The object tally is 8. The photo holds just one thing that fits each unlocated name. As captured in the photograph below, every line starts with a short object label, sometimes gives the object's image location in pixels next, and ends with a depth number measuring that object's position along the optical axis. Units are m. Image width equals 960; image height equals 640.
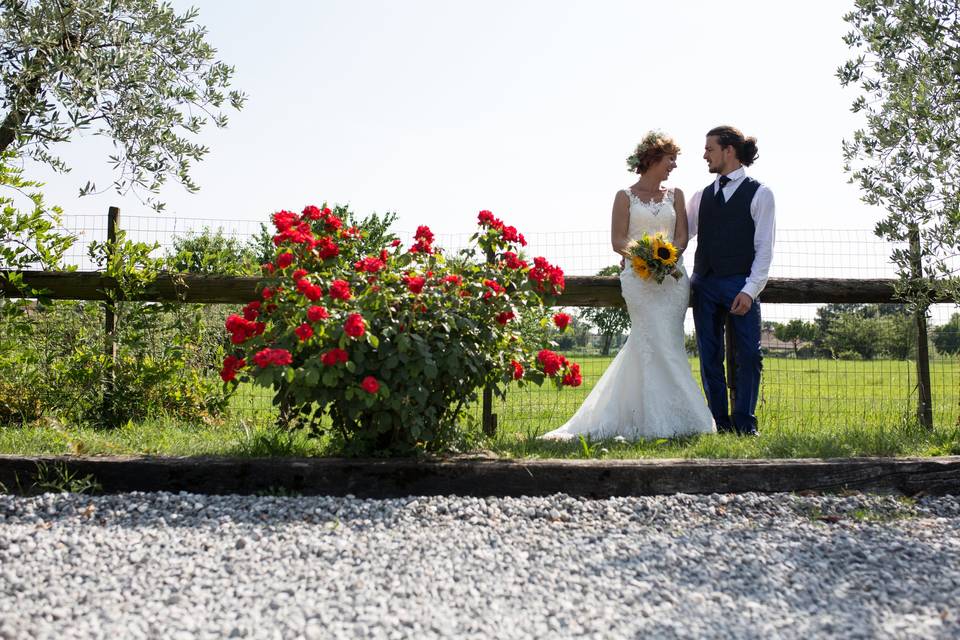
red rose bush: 4.02
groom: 5.67
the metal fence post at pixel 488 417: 5.84
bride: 5.88
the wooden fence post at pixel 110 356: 6.11
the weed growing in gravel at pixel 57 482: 4.16
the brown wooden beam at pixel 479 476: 4.14
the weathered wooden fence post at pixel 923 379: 6.11
